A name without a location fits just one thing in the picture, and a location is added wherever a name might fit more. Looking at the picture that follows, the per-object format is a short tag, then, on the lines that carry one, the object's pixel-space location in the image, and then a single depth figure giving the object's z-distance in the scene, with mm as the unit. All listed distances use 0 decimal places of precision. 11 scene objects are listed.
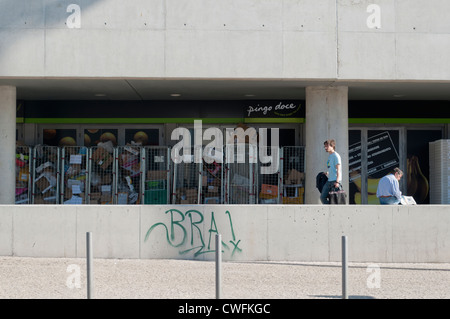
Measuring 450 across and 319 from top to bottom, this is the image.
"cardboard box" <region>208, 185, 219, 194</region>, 19594
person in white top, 15508
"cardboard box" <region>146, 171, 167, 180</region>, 19672
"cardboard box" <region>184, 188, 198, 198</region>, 19484
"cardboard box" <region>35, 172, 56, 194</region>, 19766
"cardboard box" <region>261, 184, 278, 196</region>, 19625
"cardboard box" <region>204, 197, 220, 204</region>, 19605
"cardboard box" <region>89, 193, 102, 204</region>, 19812
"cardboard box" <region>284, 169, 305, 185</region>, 19656
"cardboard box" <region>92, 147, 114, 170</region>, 19938
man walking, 14547
